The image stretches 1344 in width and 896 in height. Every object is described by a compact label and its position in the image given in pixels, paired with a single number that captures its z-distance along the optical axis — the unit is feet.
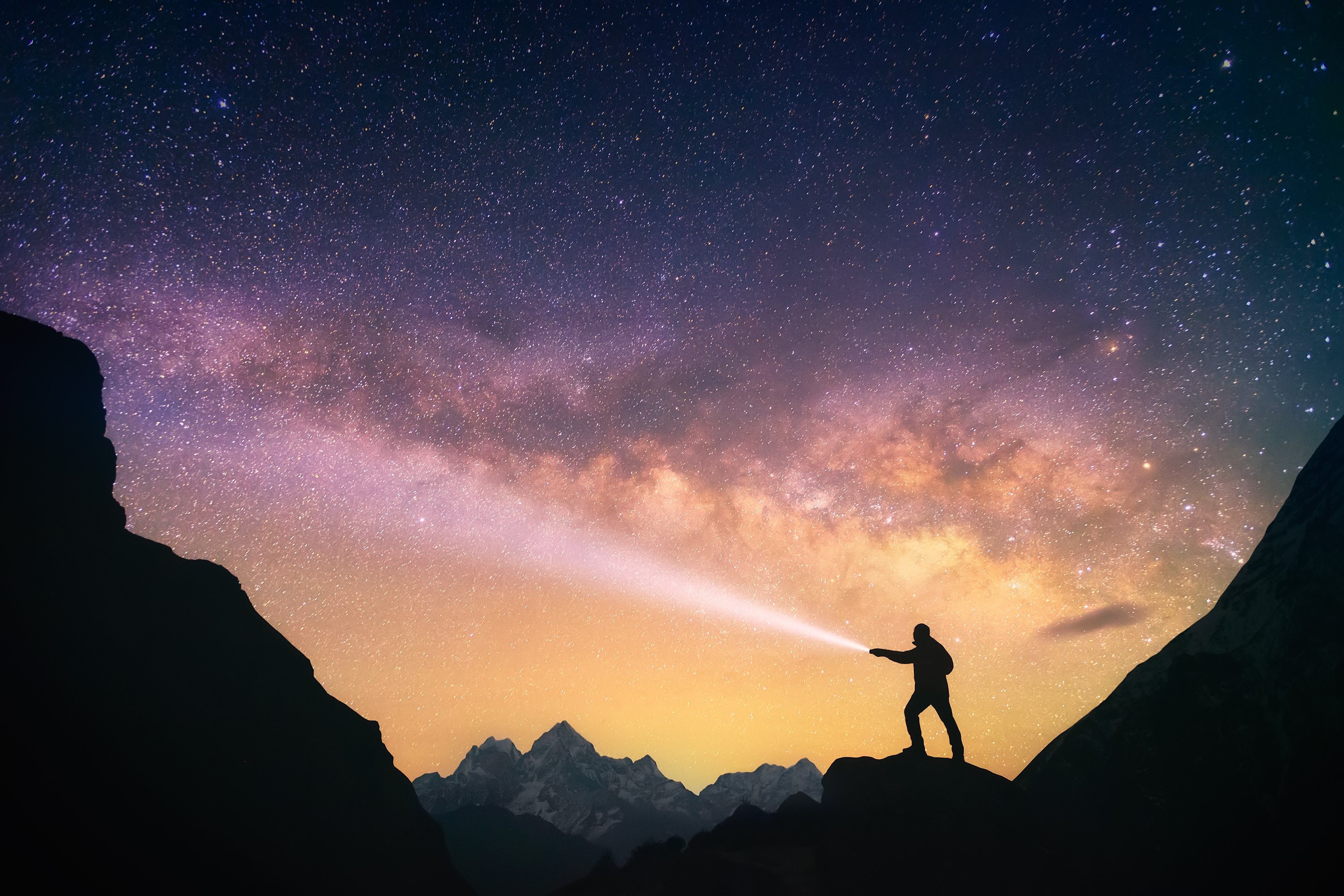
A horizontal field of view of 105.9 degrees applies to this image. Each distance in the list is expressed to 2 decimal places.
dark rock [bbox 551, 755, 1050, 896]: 37.99
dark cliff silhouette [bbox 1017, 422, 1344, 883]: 36.52
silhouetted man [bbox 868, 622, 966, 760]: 42.06
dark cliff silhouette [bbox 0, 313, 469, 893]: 53.78
